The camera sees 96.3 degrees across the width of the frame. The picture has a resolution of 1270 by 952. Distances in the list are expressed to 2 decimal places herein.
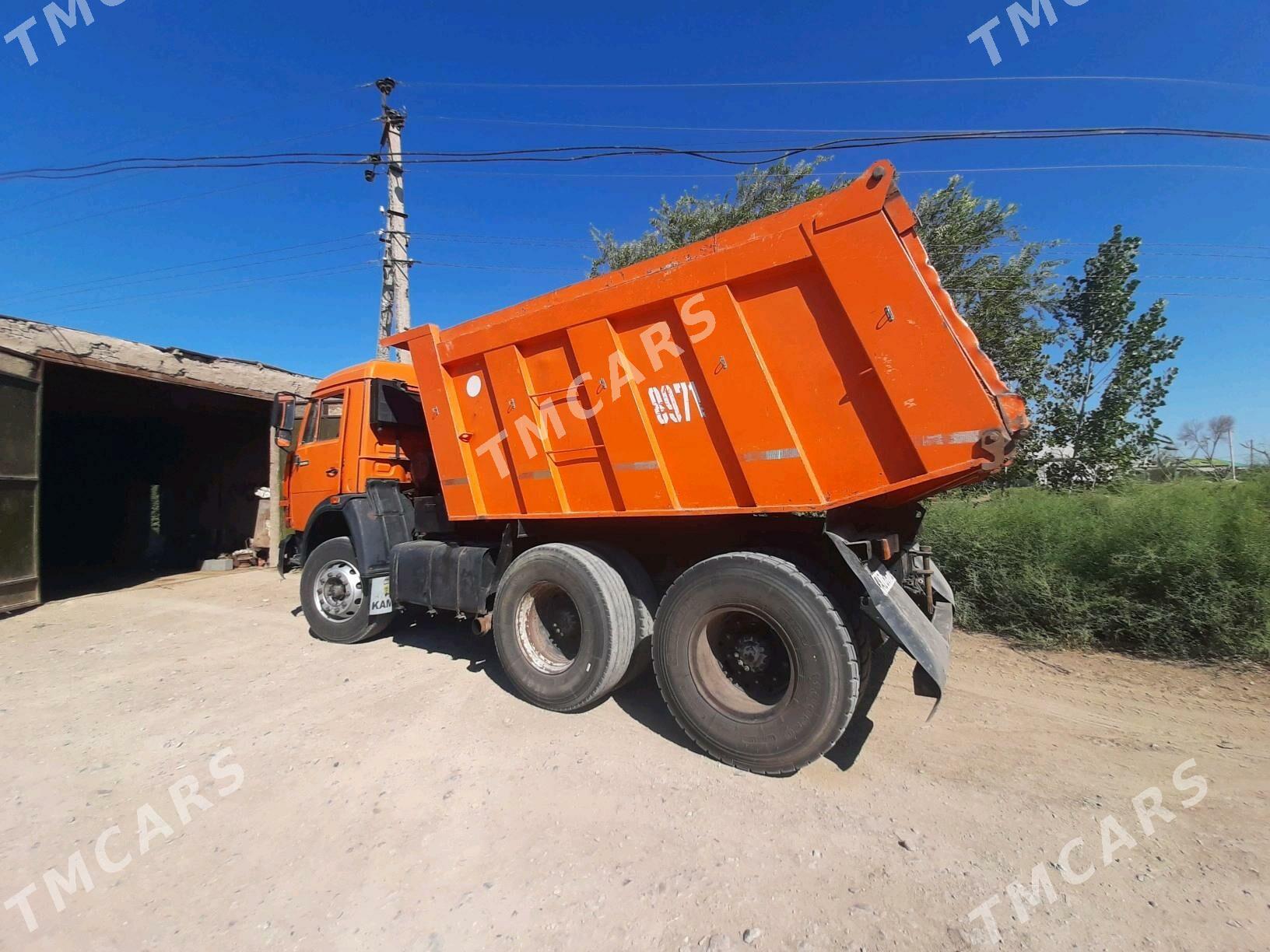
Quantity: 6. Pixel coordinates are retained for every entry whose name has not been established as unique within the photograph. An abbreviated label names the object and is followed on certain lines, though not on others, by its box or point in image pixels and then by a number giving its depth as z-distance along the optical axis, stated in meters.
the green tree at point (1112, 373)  8.41
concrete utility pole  11.87
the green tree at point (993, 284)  9.56
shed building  7.34
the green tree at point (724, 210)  11.23
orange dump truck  2.84
